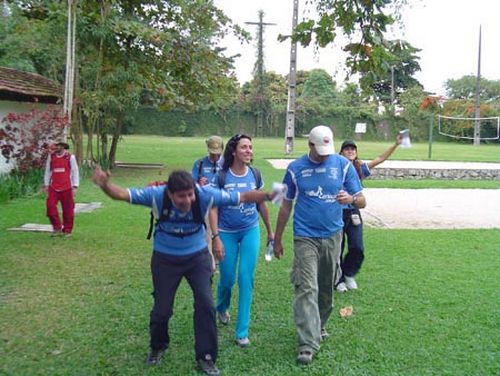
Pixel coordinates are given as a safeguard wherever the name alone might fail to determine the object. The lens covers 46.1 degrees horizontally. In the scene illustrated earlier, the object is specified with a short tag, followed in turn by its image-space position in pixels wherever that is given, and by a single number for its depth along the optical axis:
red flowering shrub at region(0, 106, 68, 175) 14.78
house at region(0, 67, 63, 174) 15.96
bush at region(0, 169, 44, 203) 12.95
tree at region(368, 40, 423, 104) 56.62
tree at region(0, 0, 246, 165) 15.52
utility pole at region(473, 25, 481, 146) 49.94
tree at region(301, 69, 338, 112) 64.50
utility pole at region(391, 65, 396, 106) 54.87
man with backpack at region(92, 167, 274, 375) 4.08
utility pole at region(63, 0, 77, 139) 13.17
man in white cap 4.48
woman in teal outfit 4.79
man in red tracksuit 8.80
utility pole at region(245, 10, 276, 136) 56.12
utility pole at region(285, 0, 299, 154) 26.86
